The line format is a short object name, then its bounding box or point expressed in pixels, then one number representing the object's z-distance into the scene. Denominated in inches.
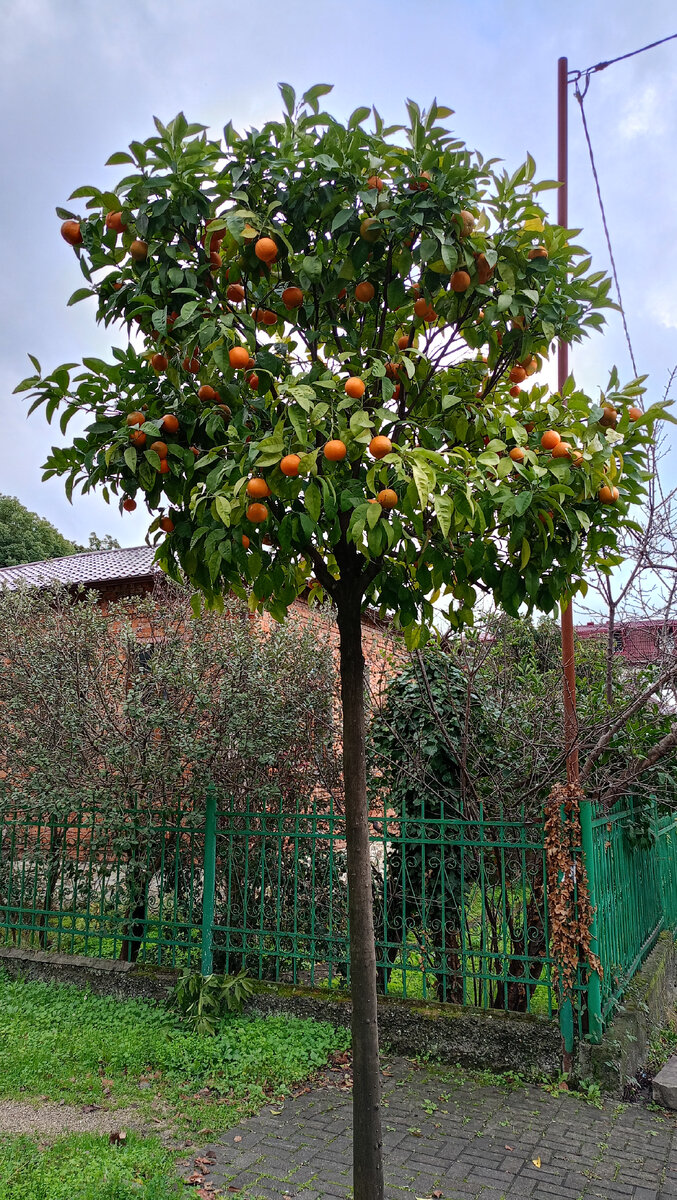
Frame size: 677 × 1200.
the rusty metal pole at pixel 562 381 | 203.8
